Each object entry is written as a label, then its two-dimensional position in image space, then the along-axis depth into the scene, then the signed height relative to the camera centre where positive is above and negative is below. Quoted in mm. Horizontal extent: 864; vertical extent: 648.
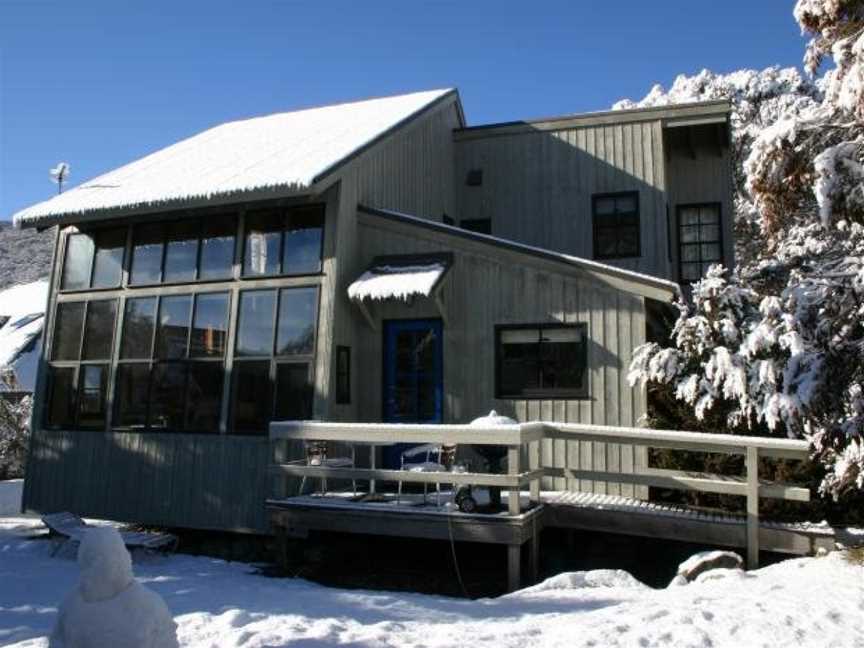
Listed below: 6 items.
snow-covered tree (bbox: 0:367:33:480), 18453 -392
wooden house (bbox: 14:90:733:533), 9945 +1487
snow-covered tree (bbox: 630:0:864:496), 6027 +1458
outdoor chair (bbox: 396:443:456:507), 8680 -360
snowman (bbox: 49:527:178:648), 3787 -970
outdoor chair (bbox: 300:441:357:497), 9289 -403
